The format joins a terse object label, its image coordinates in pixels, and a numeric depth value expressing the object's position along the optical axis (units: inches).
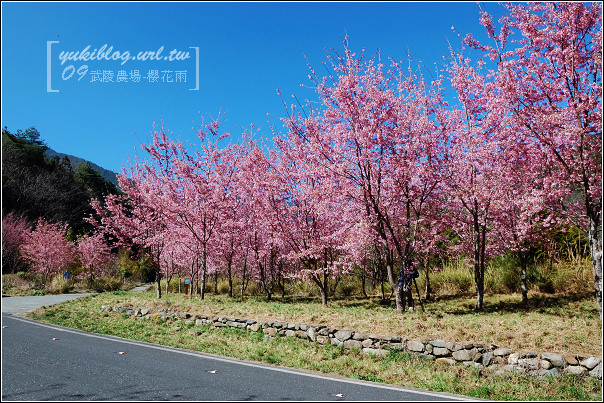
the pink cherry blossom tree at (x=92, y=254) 1168.8
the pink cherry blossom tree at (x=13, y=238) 609.4
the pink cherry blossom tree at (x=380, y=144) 422.3
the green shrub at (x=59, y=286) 972.6
